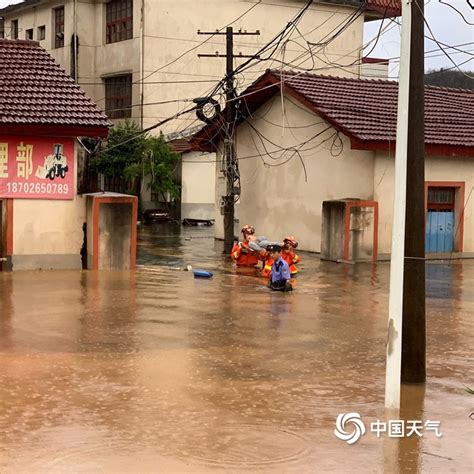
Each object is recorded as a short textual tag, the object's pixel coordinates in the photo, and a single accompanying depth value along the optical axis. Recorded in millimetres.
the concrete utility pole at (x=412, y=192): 9086
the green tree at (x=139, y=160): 39844
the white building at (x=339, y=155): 25953
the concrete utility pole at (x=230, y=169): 27062
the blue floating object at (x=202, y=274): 20625
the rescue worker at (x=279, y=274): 18484
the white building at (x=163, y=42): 42719
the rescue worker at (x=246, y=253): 22859
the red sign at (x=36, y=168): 20516
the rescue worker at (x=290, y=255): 20547
